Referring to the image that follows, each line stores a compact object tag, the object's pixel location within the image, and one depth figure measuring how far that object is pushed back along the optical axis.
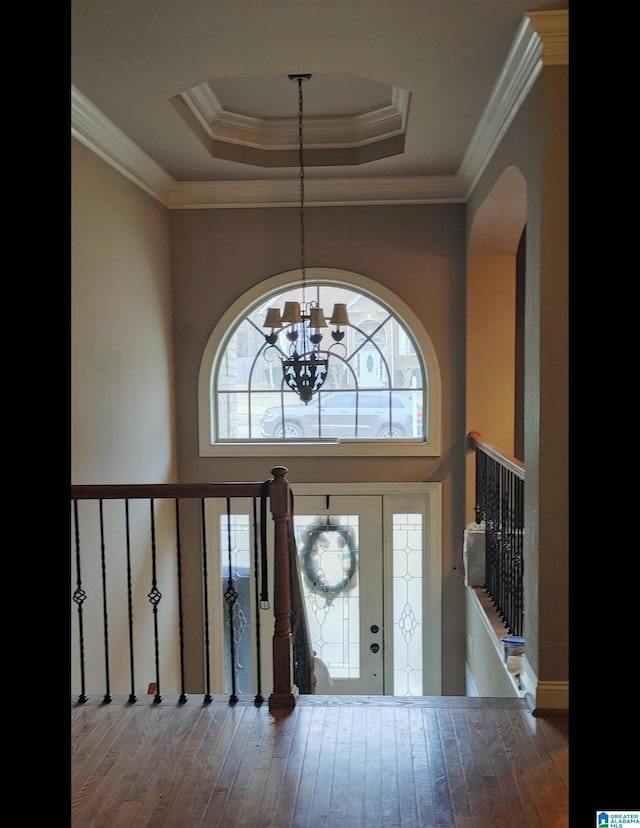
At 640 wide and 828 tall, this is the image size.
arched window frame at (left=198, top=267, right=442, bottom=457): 5.26
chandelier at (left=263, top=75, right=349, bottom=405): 3.92
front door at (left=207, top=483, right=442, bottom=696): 5.39
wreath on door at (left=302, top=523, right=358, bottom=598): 5.50
